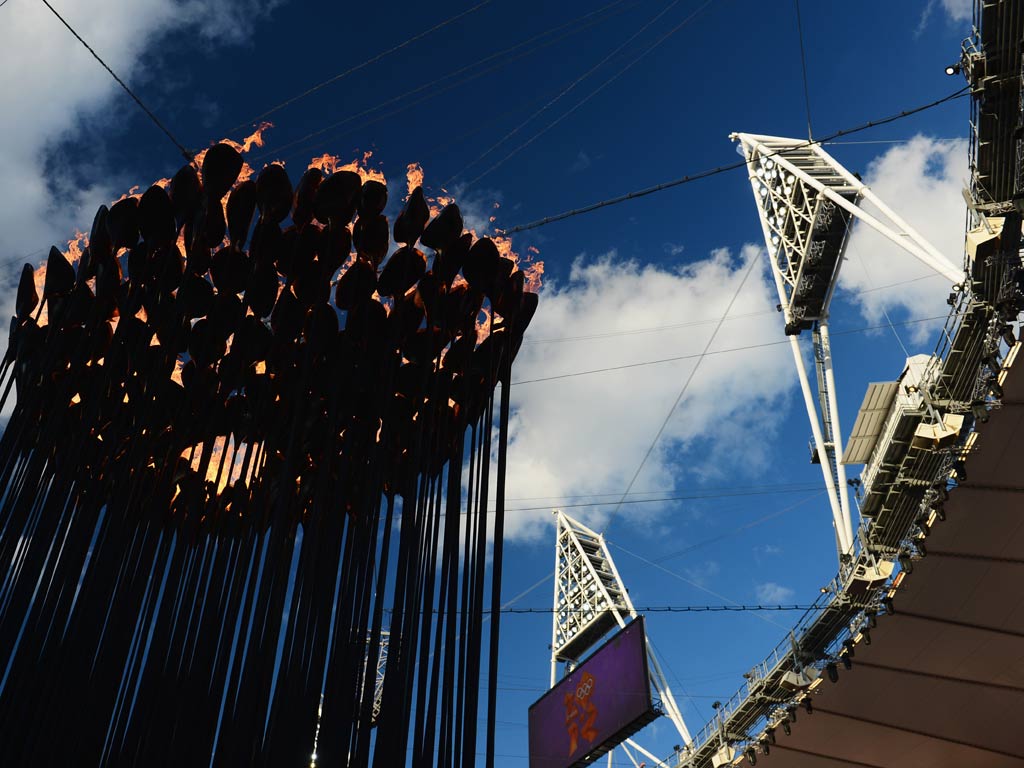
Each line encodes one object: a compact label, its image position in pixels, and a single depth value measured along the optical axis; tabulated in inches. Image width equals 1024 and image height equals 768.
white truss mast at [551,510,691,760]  1079.6
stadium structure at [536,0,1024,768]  460.4
